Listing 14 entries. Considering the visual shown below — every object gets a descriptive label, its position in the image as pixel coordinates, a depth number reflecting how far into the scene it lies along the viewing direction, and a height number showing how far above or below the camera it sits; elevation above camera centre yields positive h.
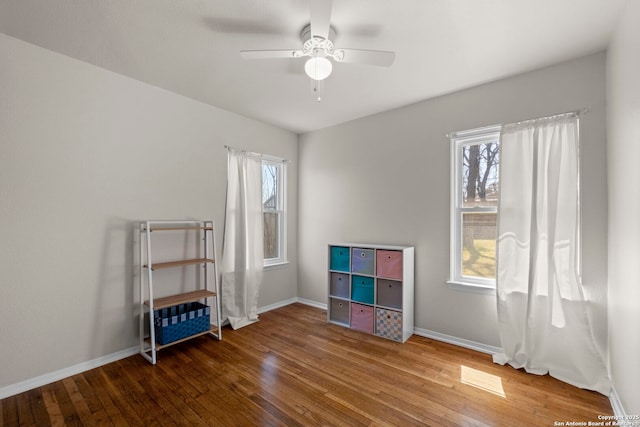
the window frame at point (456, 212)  2.94 +0.04
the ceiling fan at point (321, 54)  1.82 +1.07
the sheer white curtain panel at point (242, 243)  3.41 -0.35
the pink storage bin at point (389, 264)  3.04 -0.53
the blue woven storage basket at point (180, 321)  2.63 -1.04
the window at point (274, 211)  4.09 +0.06
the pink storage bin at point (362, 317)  3.21 -1.18
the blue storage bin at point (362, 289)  3.26 -0.87
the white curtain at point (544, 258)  2.22 -0.35
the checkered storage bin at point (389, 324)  3.02 -1.18
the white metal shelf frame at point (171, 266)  2.55 -0.66
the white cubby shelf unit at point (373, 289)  3.04 -0.85
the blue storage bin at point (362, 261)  3.27 -0.54
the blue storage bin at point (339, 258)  3.49 -0.54
